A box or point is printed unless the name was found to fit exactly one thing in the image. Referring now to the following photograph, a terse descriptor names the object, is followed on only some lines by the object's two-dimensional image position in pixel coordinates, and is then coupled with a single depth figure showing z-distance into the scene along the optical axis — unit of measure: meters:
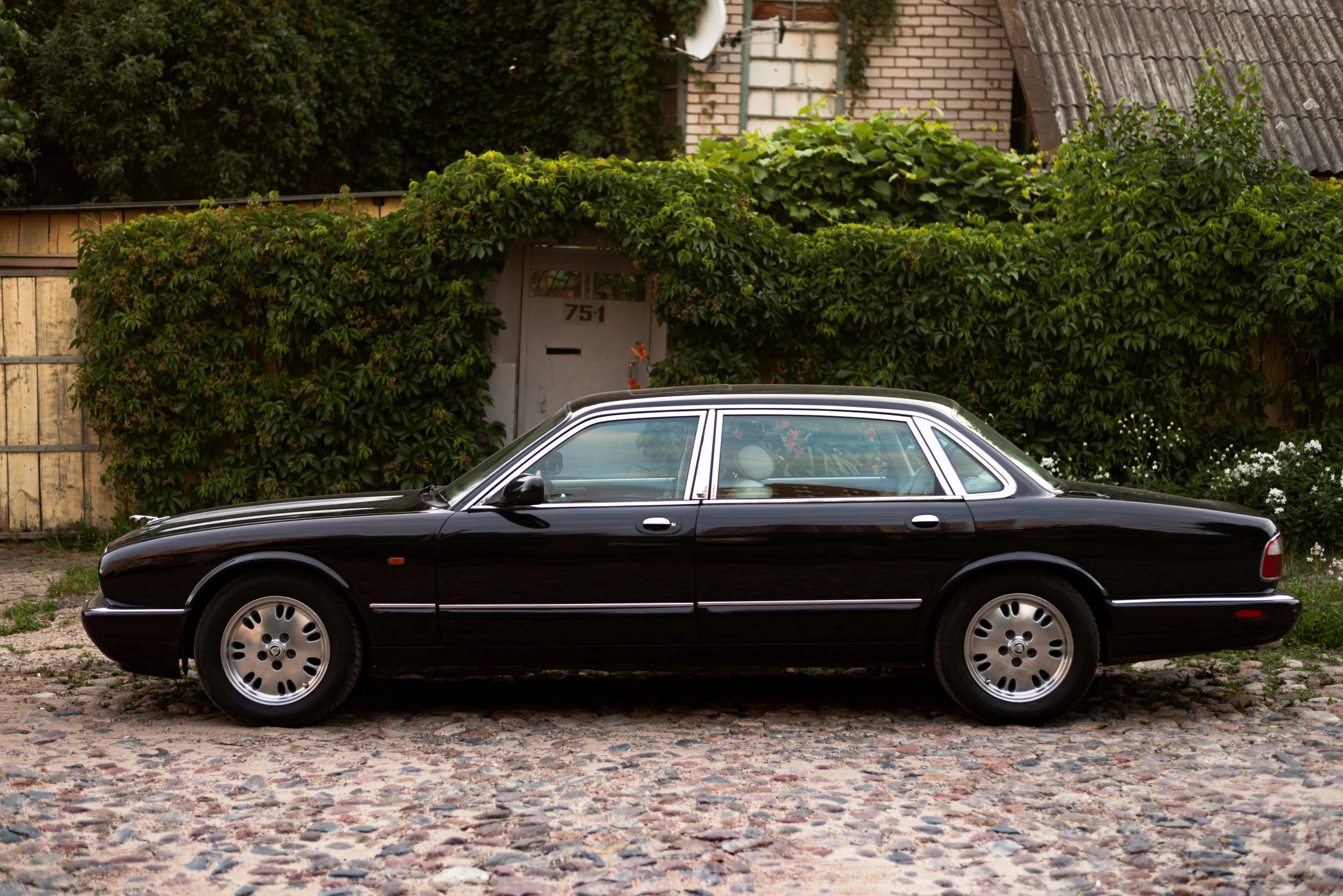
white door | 10.79
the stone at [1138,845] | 4.35
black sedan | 5.85
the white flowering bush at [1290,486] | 9.56
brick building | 13.48
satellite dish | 14.16
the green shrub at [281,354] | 9.87
